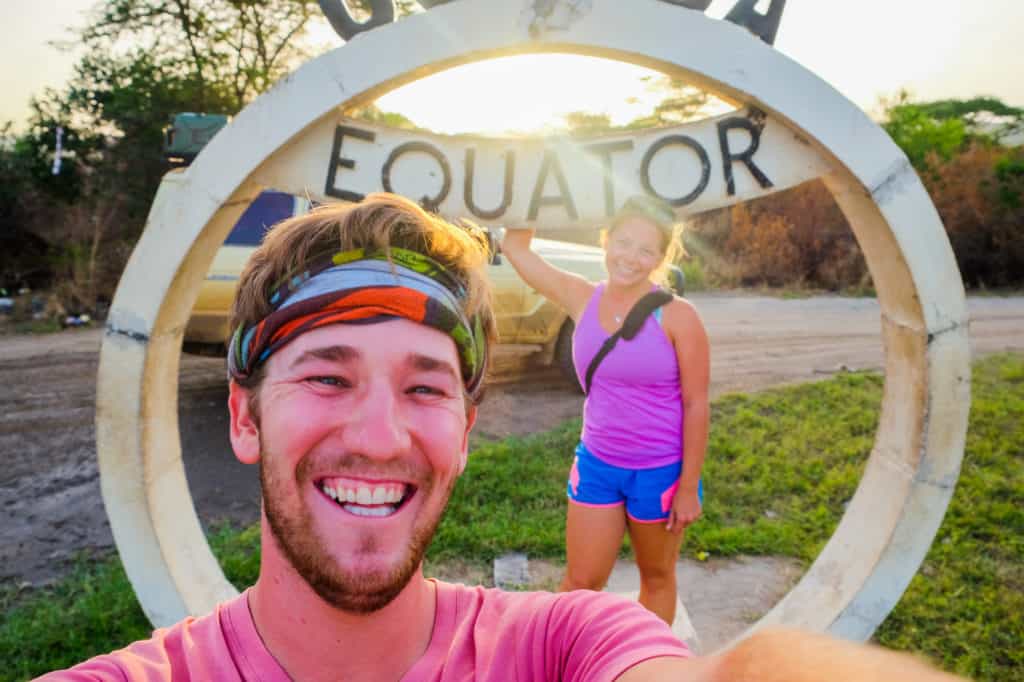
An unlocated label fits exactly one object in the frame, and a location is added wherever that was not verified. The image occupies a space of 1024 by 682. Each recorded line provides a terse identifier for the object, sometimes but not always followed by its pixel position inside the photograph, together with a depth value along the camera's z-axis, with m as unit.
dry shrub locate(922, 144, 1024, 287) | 15.87
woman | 2.78
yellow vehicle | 6.56
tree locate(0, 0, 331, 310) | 13.42
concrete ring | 2.71
